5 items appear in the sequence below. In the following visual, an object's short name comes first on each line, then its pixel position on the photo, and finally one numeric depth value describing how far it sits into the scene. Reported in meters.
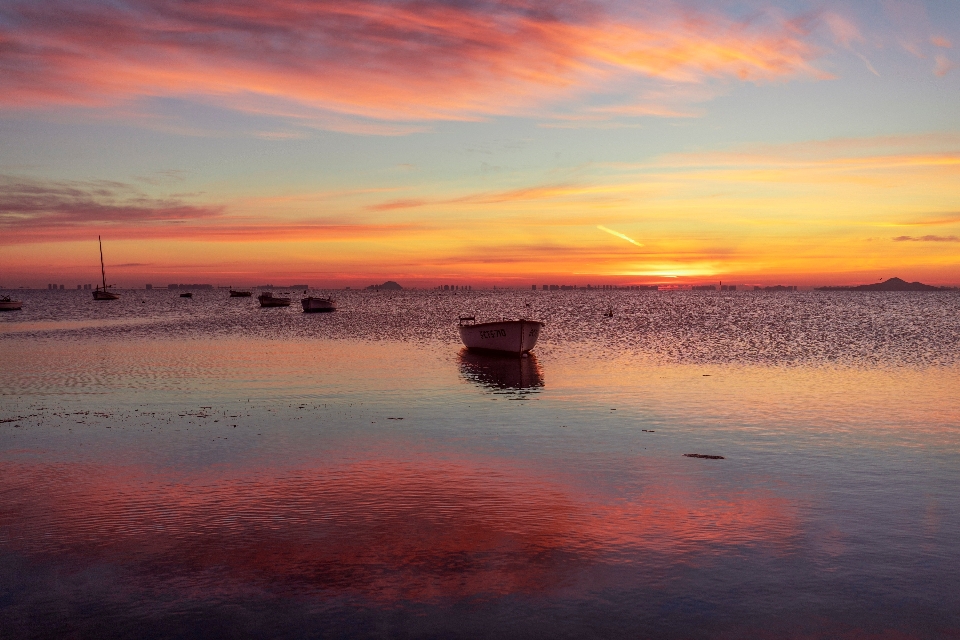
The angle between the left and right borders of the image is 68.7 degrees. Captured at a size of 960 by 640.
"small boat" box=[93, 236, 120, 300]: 189.75
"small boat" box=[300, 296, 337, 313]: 129.12
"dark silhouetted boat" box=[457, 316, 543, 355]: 46.72
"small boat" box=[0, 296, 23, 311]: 145.88
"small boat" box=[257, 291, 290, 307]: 151.25
